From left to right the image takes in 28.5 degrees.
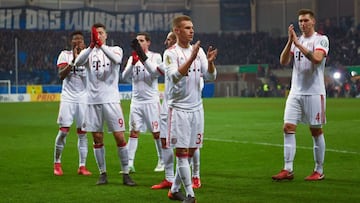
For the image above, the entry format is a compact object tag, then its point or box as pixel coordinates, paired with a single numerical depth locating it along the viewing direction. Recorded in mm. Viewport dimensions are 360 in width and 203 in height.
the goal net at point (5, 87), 52156
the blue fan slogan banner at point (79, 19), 58969
